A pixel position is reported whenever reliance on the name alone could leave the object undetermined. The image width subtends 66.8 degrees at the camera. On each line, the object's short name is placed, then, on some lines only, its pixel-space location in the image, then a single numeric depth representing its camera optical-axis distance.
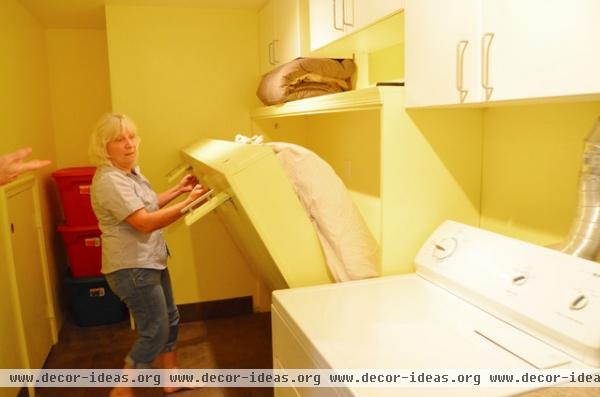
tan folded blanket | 2.44
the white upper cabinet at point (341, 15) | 1.61
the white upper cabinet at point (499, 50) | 0.96
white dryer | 1.09
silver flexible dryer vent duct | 1.23
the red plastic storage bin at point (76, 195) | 3.27
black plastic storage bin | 3.38
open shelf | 1.60
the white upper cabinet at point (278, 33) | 2.47
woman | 2.08
